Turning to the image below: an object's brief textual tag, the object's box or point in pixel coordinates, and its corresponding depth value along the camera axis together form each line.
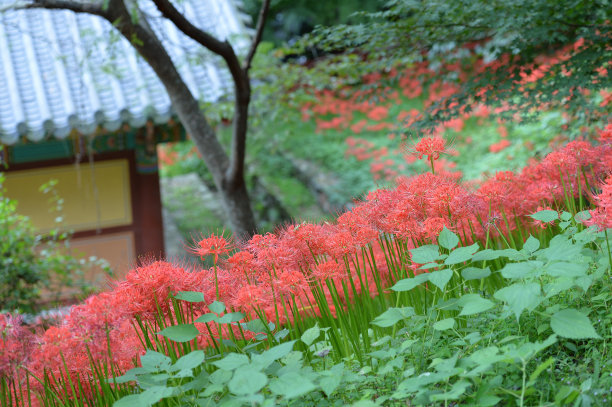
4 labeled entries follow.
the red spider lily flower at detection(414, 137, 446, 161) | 2.40
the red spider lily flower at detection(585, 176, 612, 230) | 1.91
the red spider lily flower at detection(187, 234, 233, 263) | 2.17
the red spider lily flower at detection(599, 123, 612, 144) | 2.60
